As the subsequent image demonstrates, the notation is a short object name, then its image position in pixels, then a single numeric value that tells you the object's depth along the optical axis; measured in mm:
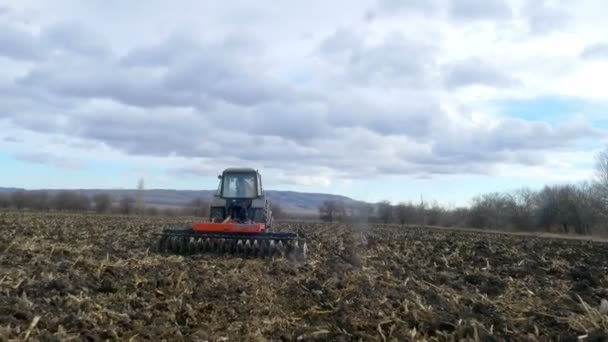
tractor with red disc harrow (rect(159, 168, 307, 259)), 14961
